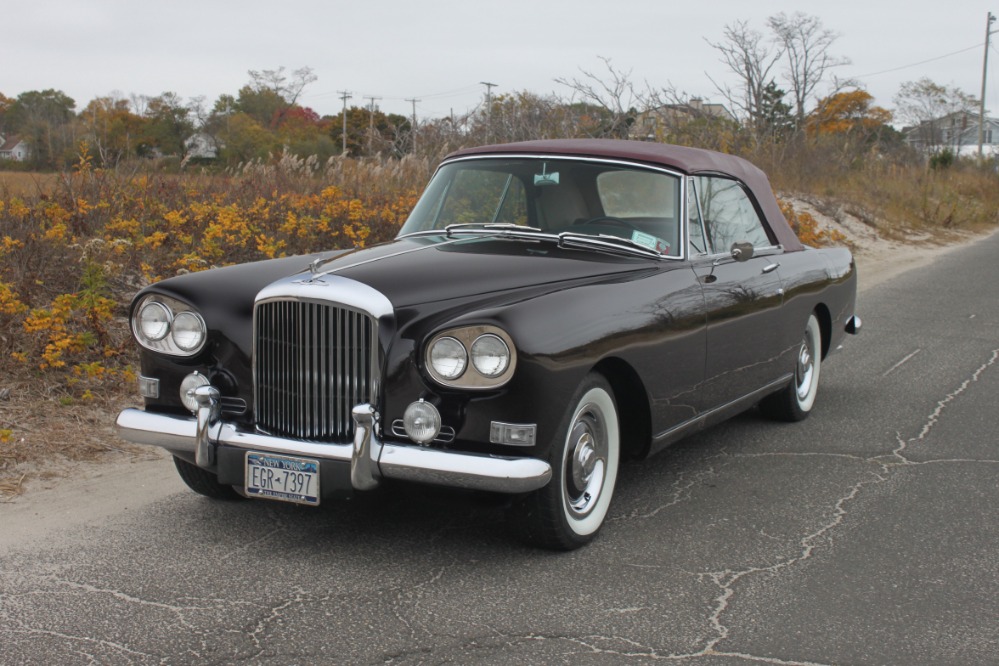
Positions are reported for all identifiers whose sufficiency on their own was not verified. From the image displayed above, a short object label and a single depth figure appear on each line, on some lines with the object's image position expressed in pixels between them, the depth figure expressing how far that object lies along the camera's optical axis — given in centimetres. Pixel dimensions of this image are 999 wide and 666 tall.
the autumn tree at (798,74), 3172
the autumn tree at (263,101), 6419
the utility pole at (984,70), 5202
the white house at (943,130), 6869
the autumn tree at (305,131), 4342
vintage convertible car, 354
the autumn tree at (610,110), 1706
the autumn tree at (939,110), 7156
